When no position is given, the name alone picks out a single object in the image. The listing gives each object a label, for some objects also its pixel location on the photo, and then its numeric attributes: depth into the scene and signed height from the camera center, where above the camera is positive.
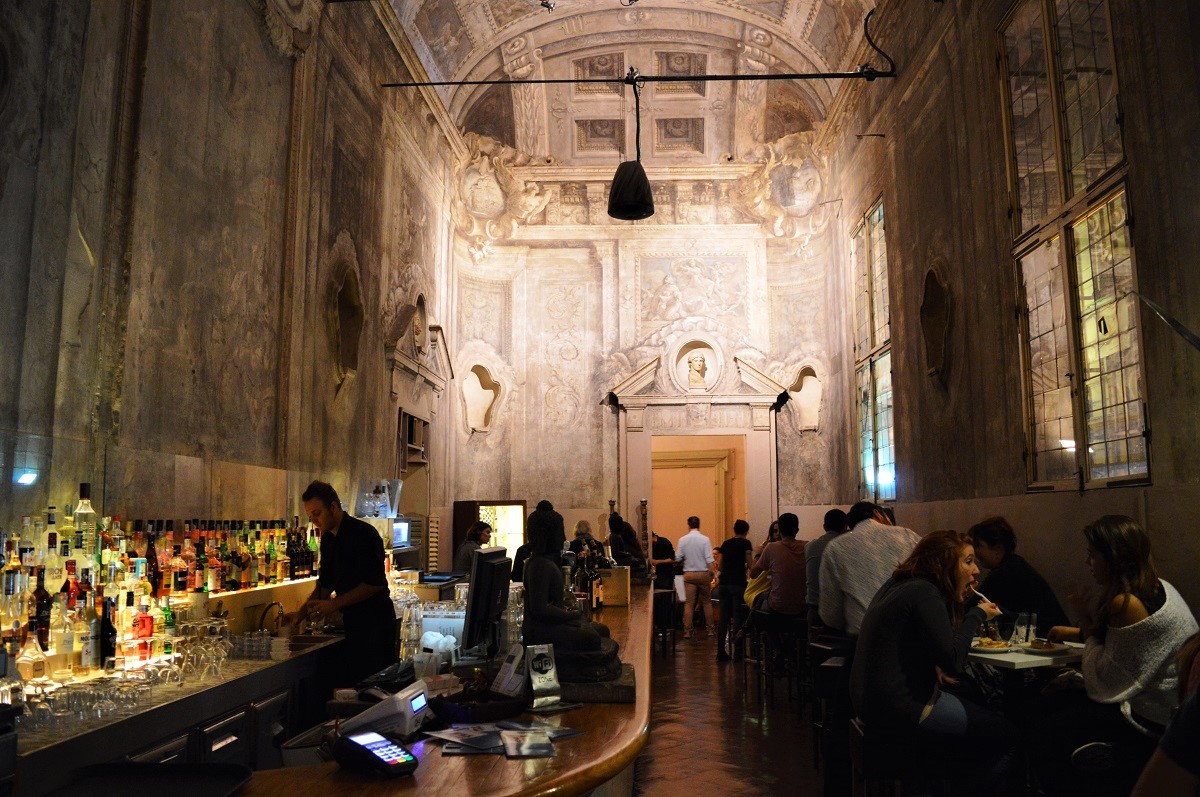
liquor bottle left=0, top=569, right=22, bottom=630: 3.91 -0.29
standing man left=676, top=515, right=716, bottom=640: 13.45 -0.50
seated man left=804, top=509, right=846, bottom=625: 7.48 -0.23
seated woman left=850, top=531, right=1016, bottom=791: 3.91 -0.70
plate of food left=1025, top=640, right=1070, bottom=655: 4.79 -0.65
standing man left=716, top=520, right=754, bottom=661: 11.41 -0.66
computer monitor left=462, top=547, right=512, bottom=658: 3.40 -0.26
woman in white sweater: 3.74 -0.66
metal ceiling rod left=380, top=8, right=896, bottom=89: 11.02 +5.38
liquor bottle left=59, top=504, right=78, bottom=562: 4.46 -0.02
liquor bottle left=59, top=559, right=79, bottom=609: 4.19 -0.25
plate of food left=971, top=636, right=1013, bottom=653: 4.96 -0.66
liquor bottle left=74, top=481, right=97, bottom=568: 4.65 +0.04
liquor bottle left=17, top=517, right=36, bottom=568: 4.09 -0.06
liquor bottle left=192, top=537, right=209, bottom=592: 5.57 -0.25
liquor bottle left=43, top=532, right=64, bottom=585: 4.33 -0.15
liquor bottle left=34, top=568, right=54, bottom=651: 4.02 -0.35
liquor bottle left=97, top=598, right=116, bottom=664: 4.29 -0.47
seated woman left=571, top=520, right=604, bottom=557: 7.42 -0.15
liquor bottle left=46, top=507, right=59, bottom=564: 4.41 +0.04
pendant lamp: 10.59 +3.74
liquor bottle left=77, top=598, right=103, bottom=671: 4.20 -0.50
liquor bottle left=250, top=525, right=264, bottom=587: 6.53 -0.22
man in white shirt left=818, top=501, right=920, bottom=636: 6.24 -0.28
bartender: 4.83 -0.37
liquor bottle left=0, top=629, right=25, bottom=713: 3.14 -0.53
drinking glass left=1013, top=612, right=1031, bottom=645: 5.13 -0.59
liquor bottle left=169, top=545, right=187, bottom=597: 5.28 -0.26
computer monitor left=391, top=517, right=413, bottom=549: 11.36 -0.05
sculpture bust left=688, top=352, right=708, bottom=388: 16.16 +2.64
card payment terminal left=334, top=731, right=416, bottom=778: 2.12 -0.52
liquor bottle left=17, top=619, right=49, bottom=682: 3.79 -0.52
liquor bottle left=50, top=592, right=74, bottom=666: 4.11 -0.44
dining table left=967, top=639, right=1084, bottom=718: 4.52 -0.67
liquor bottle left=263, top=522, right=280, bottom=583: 6.87 -0.27
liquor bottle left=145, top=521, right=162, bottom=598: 5.13 -0.18
